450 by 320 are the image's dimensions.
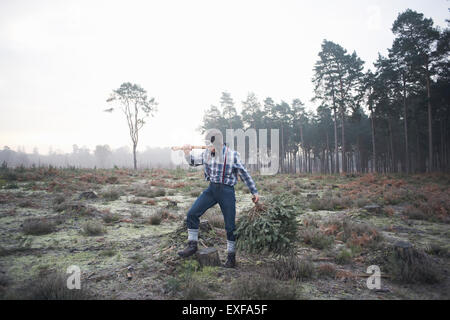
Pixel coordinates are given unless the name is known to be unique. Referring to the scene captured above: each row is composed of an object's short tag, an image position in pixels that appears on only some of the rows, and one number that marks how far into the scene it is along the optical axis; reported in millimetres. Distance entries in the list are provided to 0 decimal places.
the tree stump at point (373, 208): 9241
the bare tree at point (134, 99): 37188
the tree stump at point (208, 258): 4488
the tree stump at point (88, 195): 10820
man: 4316
